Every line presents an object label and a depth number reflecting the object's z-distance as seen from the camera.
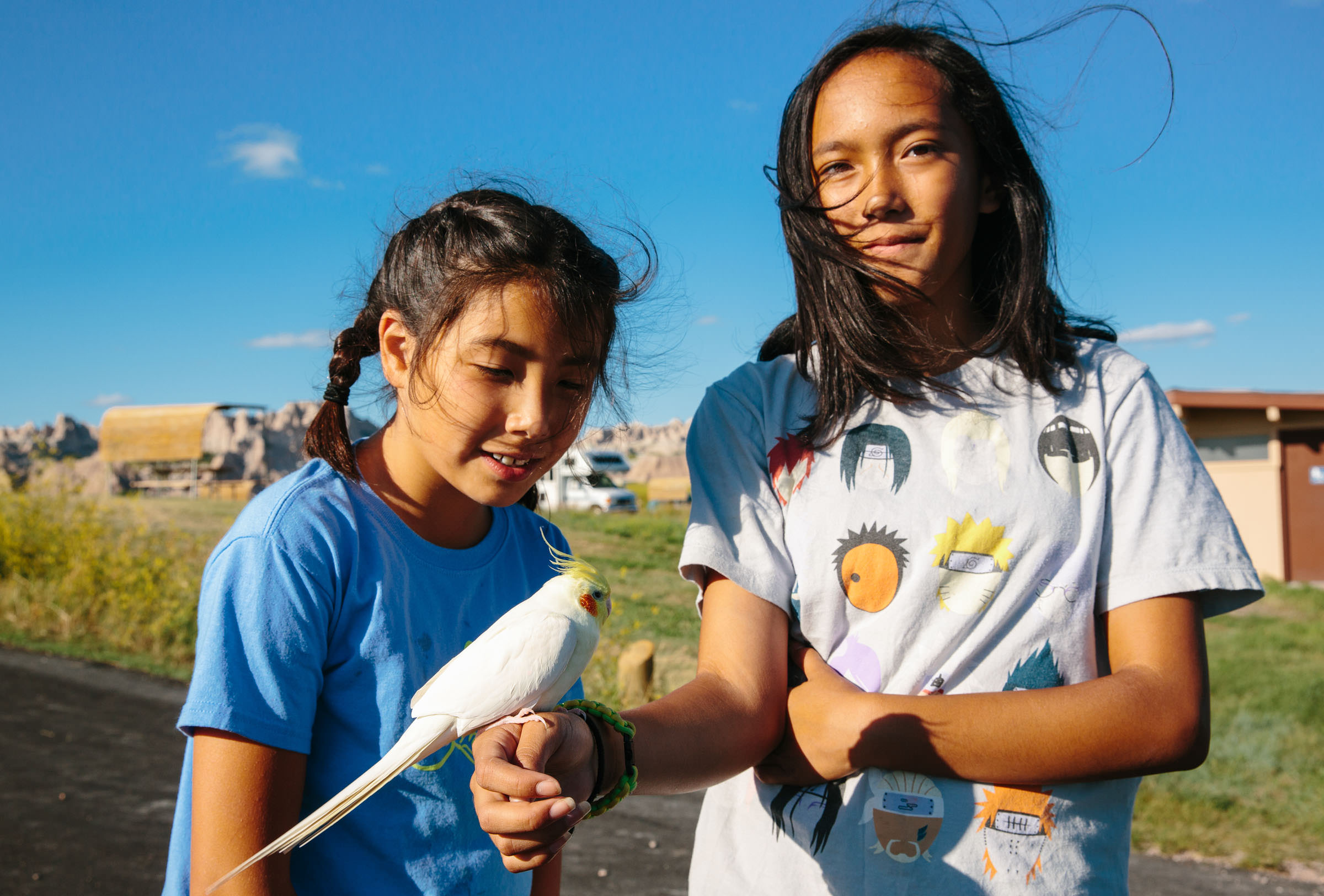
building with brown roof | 14.78
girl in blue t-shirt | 1.40
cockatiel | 1.32
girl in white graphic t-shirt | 1.43
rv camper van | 24.11
